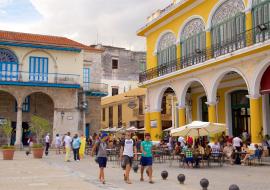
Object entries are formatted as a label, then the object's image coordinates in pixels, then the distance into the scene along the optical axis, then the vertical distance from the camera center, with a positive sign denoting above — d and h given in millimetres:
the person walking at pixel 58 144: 24628 -449
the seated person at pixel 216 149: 16272 -551
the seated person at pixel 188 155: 15227 -725
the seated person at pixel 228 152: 16762 -675
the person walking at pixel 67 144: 19222 -387
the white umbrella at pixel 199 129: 15644 +310
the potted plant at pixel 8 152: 19531 -753
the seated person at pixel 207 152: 15867 -641
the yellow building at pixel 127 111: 36938 +2737
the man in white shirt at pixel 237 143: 17375 -300
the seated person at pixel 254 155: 15742 -763
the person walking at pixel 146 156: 11055 -552
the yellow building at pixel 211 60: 16656 +3760
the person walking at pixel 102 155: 10882 -516
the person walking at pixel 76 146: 19406 -455
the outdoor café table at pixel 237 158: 16641 -929
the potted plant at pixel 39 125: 23422 +732
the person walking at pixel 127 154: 10906 -492
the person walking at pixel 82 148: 21141 -608
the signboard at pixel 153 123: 25212 +889
